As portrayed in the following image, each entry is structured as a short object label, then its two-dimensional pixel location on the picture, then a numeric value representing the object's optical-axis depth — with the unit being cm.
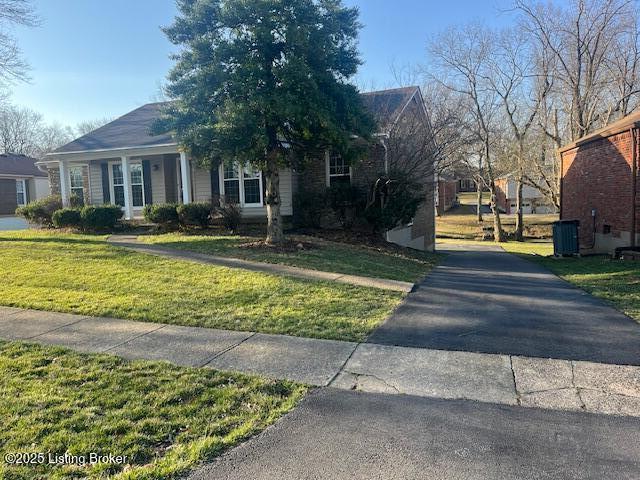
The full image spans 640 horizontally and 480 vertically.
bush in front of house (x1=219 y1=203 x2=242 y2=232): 1549
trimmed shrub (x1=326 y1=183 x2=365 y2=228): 1593
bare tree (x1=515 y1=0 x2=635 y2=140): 2538
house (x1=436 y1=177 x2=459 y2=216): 5467
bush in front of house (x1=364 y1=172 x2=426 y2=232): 1553
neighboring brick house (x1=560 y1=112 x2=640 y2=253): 1474
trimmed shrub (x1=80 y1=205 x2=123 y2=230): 1583
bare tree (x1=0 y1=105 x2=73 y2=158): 5909
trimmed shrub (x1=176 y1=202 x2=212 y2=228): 1559
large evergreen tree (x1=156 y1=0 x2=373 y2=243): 1102
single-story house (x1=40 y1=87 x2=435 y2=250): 1691
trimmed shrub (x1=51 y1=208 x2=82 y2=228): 1620
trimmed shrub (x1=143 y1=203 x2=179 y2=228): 1589
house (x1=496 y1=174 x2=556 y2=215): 5291
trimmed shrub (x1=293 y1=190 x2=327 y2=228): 1627
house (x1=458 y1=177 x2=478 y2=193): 9265
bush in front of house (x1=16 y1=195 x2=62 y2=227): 1786
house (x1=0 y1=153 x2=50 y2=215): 3316
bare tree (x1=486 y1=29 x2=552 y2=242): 3022
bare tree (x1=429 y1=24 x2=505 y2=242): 3231
